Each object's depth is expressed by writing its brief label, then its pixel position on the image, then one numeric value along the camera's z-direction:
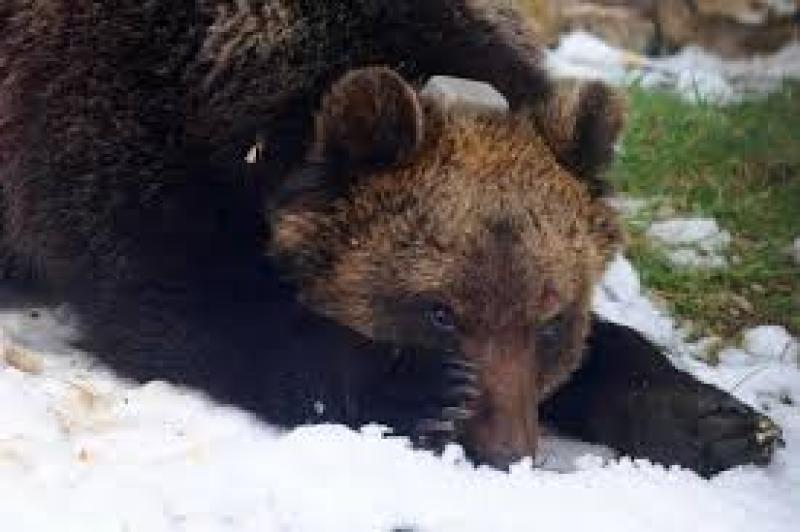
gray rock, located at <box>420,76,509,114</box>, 8.91
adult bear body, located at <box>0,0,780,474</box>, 8.95
